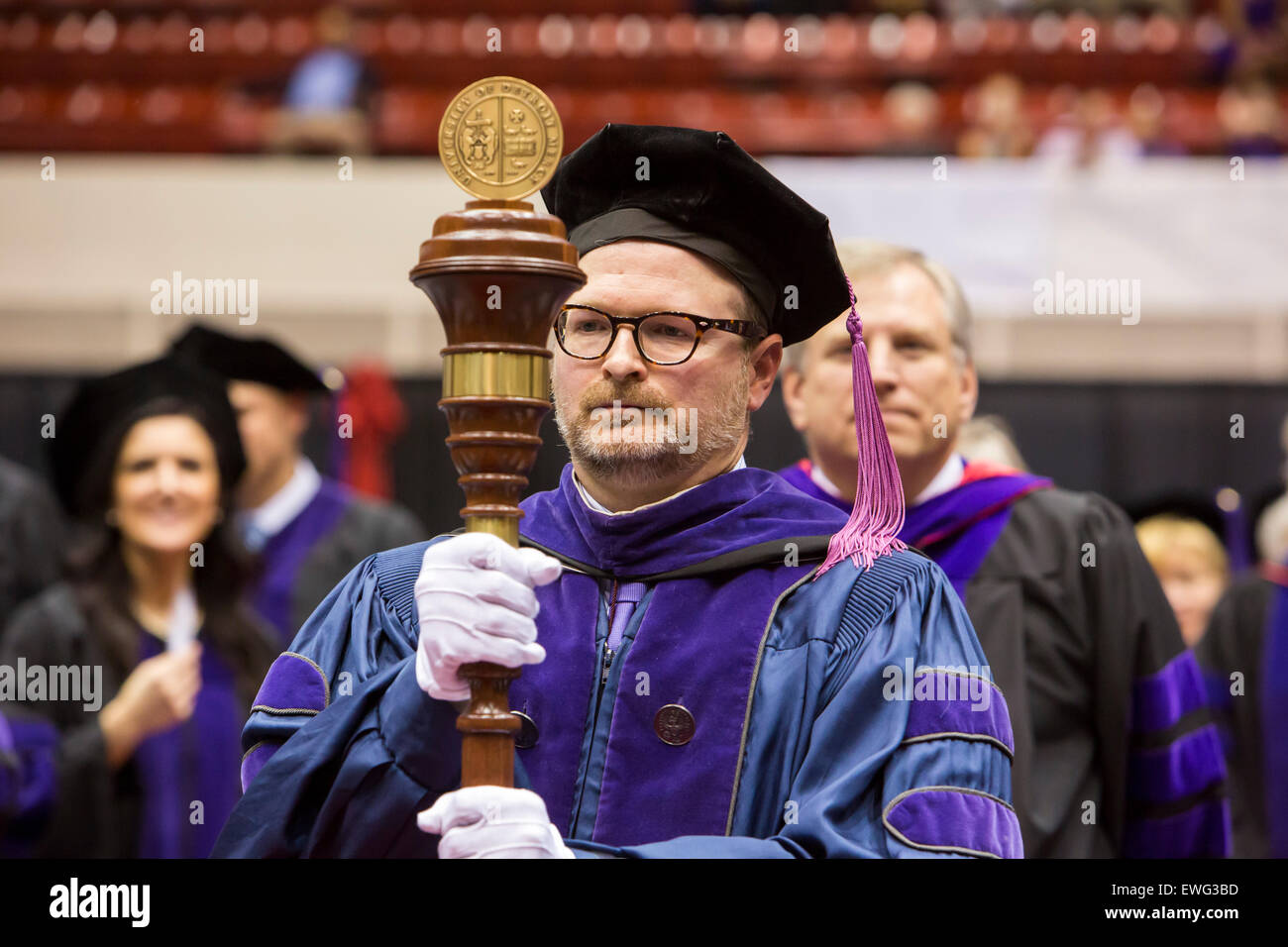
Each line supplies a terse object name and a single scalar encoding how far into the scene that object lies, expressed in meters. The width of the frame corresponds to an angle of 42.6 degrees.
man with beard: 2.10
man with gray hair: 3.50
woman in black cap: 4.82
